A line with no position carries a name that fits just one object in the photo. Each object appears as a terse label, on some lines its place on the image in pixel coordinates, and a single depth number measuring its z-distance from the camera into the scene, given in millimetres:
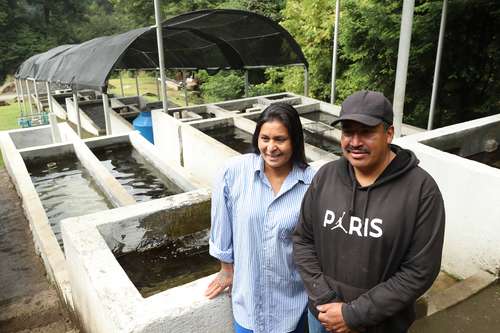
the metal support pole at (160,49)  6752
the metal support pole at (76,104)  9298
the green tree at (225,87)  20766
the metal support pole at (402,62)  4219
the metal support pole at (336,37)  7807
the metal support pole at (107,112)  7750
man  1464
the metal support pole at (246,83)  12203
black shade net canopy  7840
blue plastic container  9656
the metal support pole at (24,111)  19191
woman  1830
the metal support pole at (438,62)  5848
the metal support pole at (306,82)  10570
